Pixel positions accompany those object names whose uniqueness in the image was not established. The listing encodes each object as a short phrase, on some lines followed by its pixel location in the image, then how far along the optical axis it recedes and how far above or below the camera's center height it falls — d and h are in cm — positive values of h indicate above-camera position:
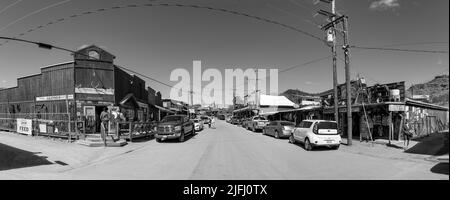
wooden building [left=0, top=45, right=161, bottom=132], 2234 +163
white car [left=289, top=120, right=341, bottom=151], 1348 -146
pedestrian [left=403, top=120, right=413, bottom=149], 1406 -145
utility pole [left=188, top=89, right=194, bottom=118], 7790 +328
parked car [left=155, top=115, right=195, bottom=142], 1827 -149
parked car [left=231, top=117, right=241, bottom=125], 5028 -299
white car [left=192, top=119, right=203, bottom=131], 3139 -218
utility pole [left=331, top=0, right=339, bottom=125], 1784 +291
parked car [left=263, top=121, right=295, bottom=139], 2097 -179
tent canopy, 6103 +121
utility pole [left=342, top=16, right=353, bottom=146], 1579 +143
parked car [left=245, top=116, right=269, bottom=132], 2989 -185
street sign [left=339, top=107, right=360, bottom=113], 1930 -29
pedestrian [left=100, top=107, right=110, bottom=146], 1598 -85
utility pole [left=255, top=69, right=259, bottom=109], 5587 +193
